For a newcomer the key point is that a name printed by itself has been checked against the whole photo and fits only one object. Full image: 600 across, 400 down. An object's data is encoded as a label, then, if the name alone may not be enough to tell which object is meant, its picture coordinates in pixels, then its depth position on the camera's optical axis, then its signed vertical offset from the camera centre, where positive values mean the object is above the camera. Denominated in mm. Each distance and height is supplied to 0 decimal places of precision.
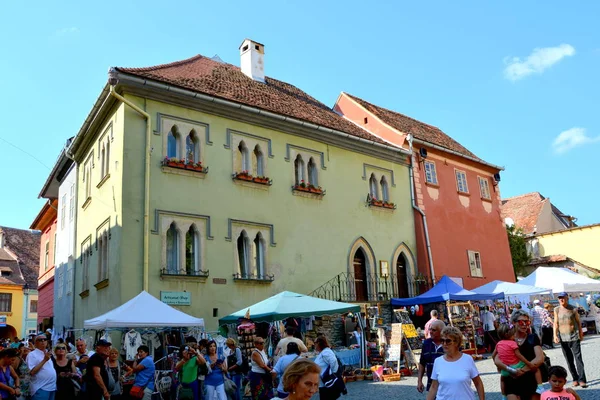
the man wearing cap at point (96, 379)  9039 -480
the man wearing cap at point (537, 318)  19516 +45
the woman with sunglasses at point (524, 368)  6535 -499
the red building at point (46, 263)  26438 +4403
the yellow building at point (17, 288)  44844 +5122
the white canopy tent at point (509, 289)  19688 +1103
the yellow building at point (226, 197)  16016 +4524
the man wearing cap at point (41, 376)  9258 -381
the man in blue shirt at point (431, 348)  7695 -295
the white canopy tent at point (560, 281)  20047 +1312
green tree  36469 +4254
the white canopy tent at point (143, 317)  12048 +610
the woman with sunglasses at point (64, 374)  9445 -380
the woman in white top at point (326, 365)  8047 -448
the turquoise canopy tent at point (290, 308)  13742 +657
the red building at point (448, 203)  23375 +5282
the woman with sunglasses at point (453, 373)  5695 -485
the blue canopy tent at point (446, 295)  18733 +966
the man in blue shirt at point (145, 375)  10352 -533
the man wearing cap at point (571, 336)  10742 -353
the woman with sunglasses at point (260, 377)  9398 -635
